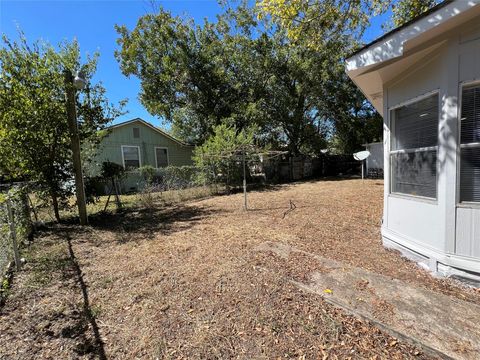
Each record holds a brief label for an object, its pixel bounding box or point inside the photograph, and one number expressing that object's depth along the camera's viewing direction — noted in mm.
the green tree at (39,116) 6113
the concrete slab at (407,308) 2273
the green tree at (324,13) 6652
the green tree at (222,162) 13055
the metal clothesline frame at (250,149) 9988
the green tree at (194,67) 17516
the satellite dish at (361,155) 16417
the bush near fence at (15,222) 3988
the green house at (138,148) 14977
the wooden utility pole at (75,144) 6617
